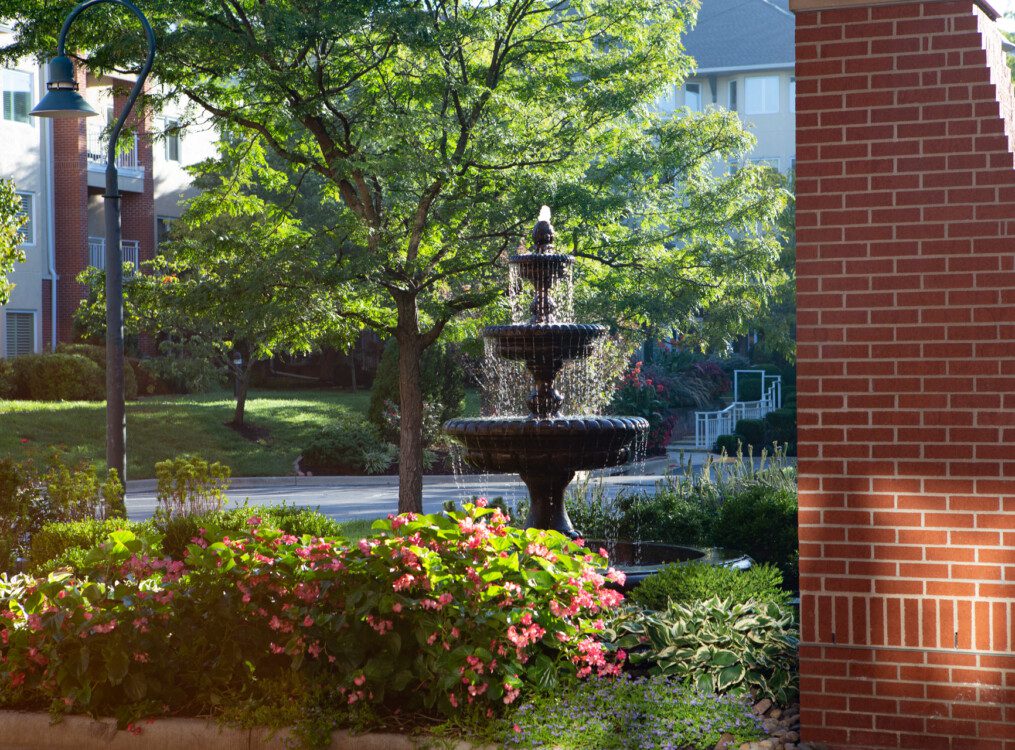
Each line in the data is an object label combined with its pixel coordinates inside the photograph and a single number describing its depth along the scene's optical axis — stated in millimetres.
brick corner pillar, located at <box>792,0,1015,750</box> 4945
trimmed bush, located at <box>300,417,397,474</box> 27438
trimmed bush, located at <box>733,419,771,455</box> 31422
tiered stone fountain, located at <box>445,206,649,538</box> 8508
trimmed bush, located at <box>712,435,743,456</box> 30209
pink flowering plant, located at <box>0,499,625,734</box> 5301
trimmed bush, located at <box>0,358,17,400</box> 29234
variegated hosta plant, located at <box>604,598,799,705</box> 5668
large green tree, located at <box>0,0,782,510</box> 13898
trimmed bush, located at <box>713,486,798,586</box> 10539
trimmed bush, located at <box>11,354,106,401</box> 29688
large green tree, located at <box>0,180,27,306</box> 19797
